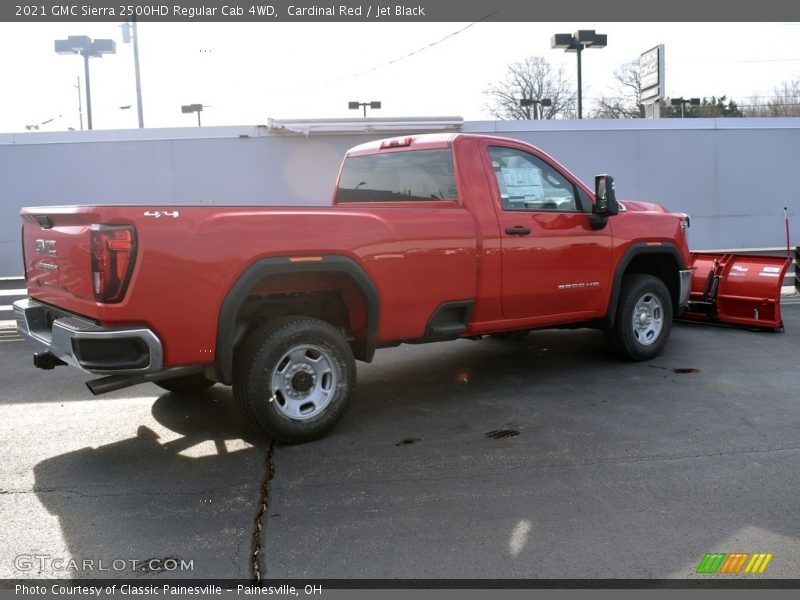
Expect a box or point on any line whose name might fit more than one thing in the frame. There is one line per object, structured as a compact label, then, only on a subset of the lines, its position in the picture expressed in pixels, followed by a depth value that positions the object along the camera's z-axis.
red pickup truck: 4.08
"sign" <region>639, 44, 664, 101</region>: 25.06
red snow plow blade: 8.30
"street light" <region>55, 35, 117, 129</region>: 28.83
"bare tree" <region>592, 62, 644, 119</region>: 52.31
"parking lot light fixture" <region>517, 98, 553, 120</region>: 28.15
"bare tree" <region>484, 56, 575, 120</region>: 52.09
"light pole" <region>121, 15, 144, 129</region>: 21.34
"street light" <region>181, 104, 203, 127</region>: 33.64
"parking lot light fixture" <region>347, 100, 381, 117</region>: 25.81
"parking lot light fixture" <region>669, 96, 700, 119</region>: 32.52
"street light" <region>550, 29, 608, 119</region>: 27.12
